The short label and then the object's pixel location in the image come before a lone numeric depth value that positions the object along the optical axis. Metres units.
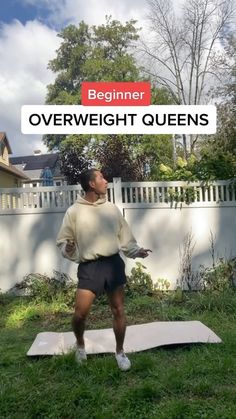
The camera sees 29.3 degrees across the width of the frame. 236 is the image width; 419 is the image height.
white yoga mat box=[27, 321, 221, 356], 4.32
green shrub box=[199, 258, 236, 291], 6.60
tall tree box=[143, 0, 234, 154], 22.34
